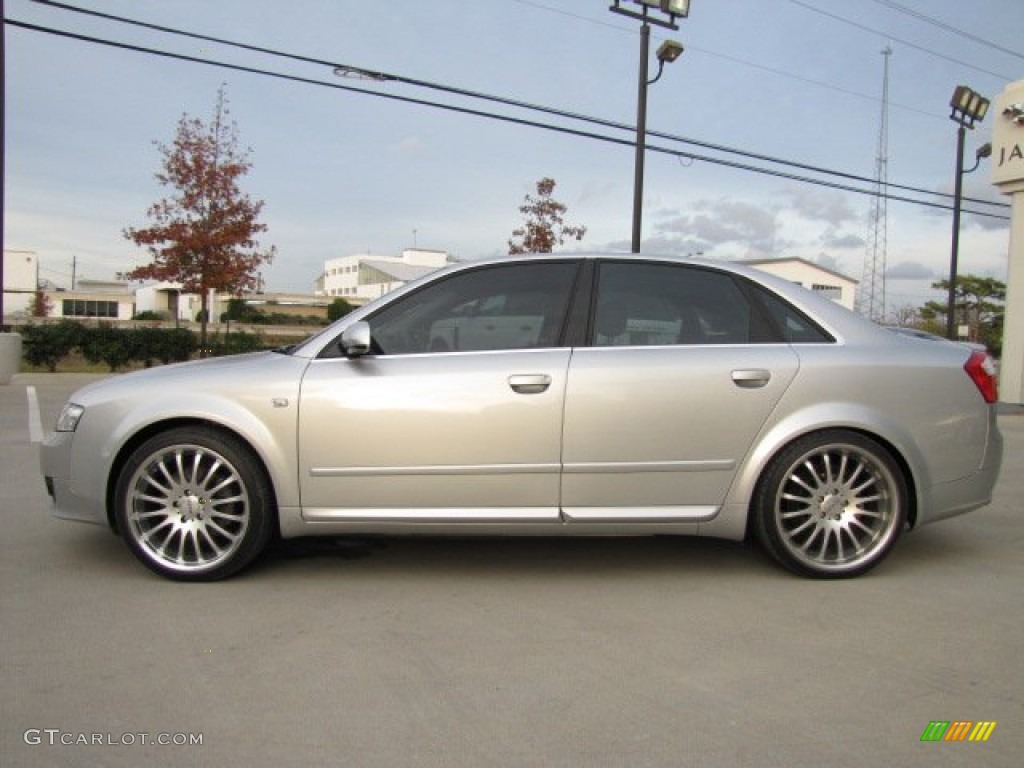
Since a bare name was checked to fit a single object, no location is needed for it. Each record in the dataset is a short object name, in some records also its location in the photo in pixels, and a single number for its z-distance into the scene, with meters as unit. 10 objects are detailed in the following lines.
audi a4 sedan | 3.88
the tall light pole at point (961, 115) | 21.97
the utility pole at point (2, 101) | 13.52
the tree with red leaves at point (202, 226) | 19.81
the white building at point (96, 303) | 80.81
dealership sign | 16.05
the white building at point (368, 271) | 70.25
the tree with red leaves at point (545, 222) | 21.48
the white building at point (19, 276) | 79.31
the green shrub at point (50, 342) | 17.56
